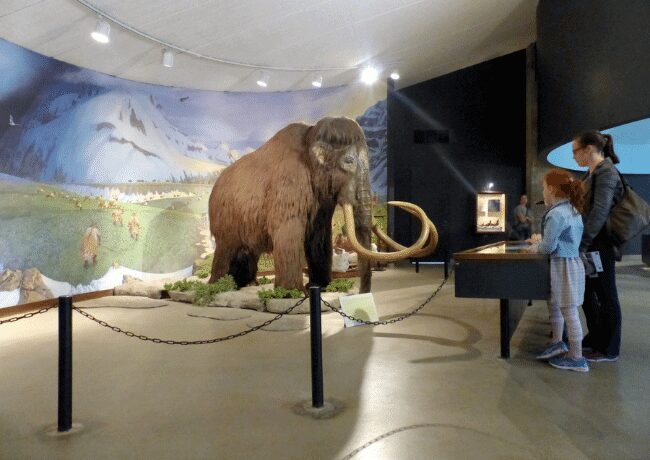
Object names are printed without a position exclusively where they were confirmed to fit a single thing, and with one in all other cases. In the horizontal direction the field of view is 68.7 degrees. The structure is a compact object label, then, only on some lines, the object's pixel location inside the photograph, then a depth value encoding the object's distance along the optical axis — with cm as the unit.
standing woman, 351
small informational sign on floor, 497
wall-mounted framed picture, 1200
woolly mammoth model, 560
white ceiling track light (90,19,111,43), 588
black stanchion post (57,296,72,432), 262
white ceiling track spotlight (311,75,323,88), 951
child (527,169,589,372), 340
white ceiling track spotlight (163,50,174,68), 725
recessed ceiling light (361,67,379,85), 978
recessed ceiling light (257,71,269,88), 883
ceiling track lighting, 591
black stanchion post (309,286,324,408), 286
